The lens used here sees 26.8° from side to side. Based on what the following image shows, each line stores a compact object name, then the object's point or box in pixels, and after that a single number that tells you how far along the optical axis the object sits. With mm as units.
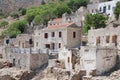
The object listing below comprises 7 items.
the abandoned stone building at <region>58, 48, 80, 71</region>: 24342
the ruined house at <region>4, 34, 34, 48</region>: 36324
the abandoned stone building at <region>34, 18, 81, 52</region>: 30016
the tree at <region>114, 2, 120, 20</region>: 35575
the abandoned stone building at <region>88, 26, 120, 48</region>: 25007
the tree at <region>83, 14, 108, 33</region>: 32519
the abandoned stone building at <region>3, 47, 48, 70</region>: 27603
